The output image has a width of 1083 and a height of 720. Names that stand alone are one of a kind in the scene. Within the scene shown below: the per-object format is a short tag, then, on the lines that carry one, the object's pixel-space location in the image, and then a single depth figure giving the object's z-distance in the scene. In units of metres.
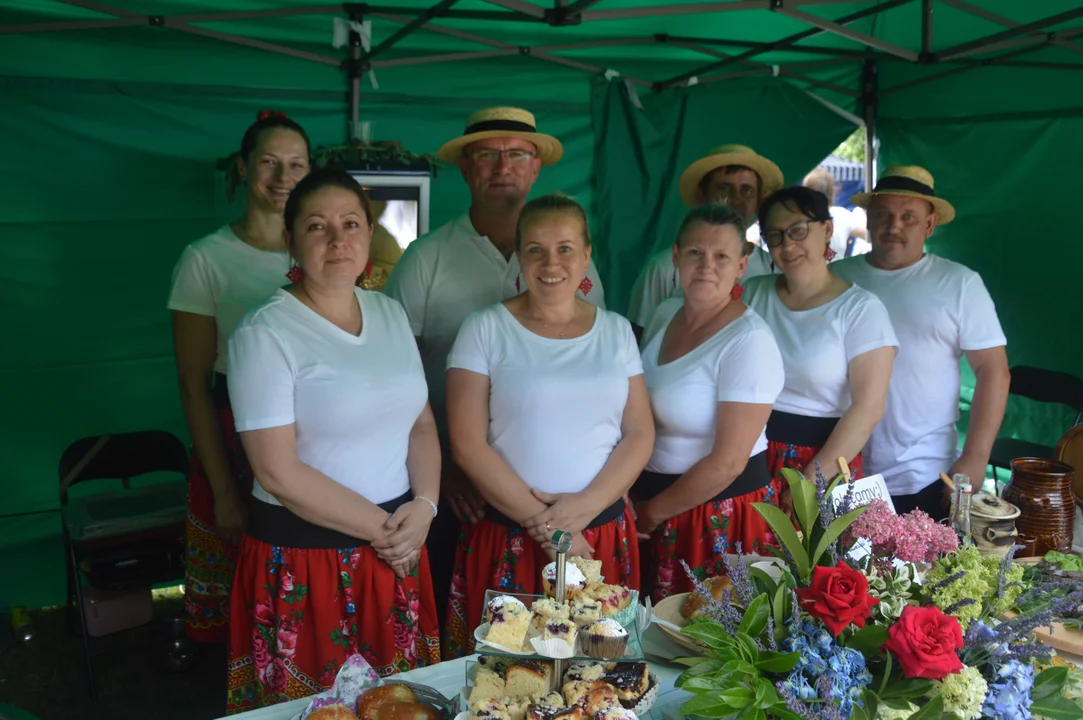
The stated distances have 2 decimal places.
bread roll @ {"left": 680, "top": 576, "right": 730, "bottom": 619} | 1.71
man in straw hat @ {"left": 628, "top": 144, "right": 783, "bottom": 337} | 3.06
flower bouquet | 1.27
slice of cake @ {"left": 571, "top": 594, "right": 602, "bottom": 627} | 1.41
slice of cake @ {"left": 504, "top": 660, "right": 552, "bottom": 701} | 1.36
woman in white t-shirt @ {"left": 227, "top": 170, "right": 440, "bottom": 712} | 1.98
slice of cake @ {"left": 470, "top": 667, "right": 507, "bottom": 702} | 1.35
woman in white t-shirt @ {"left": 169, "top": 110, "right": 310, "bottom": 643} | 2.51
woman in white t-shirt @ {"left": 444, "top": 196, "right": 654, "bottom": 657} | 2.18
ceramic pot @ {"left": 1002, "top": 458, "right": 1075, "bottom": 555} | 2.07
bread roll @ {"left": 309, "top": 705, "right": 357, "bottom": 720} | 1.39
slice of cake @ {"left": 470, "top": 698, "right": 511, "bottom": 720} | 1.29
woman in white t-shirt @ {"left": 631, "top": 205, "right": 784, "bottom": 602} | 2.34
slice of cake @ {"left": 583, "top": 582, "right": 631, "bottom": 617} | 1.46
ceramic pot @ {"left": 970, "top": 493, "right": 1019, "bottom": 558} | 1.92
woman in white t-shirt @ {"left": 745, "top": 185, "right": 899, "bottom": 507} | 2.59
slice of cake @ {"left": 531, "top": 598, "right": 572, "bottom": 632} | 1.39
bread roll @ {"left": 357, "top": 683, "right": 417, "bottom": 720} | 1.42
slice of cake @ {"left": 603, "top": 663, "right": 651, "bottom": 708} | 1.38
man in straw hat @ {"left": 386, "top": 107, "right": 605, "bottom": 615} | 2.58
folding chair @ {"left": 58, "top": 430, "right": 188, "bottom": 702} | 3.16
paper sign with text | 1.74
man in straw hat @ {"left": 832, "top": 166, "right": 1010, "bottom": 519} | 2.88
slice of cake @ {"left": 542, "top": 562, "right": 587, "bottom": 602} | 1.47
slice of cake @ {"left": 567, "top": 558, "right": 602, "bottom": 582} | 1.56
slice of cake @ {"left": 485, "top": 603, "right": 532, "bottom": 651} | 1.35
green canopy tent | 3.48
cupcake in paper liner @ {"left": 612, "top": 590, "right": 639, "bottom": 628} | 1.45
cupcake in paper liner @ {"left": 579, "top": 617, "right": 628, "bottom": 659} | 1.38
